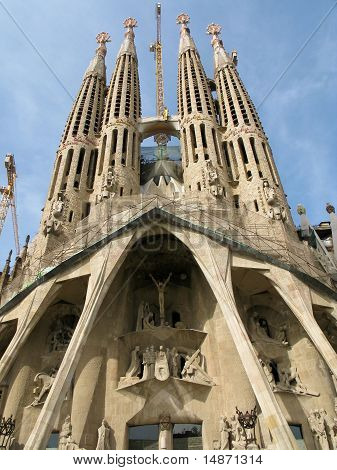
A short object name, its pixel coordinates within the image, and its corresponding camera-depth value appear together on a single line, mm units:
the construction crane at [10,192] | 39125
